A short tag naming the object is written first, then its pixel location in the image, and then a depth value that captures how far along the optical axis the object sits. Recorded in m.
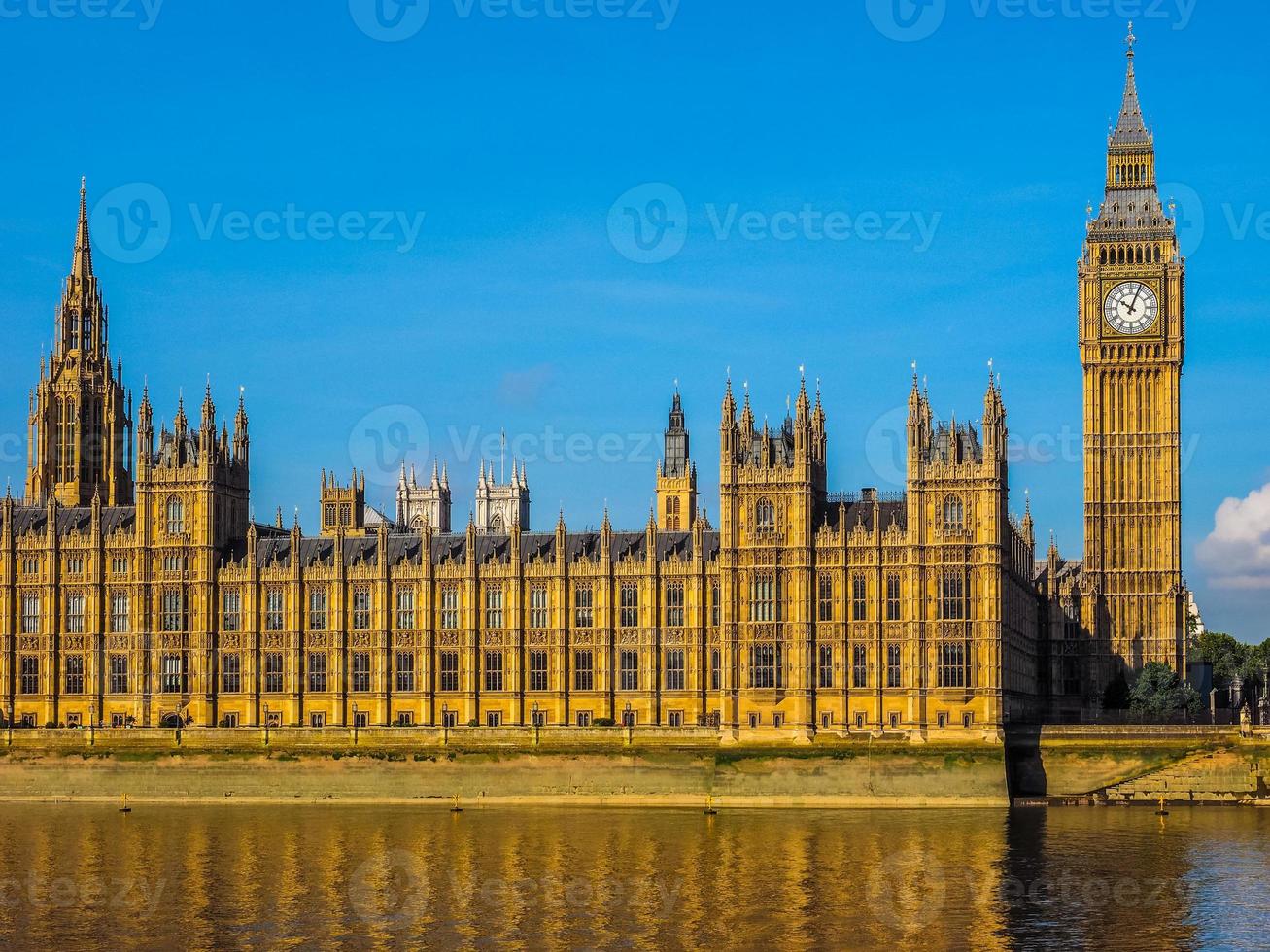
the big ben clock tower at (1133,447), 179.38
